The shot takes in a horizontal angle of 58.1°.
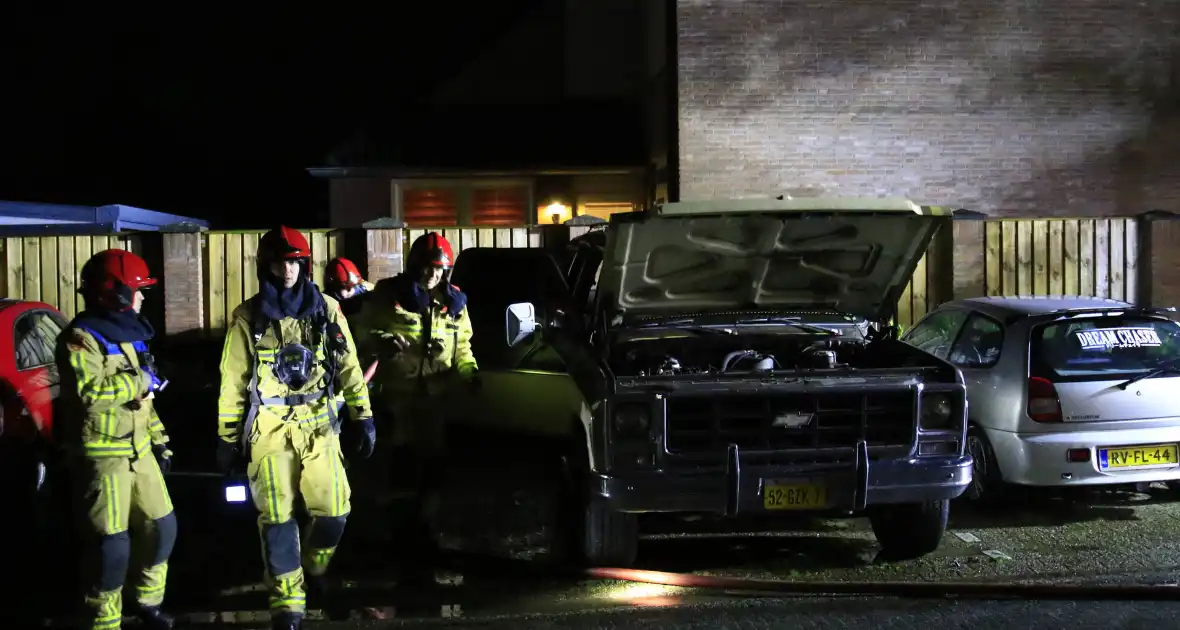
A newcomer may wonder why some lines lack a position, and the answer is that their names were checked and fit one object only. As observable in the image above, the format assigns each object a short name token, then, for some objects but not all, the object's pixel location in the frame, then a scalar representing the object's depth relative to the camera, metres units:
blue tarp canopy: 13.02
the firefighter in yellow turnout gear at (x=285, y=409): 4.77
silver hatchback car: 6.43
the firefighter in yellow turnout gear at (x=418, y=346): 6.88
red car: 6.10
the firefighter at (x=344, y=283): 7.98
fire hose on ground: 5.19
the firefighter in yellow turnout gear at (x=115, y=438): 4.69
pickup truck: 5.29
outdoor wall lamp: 17.28
